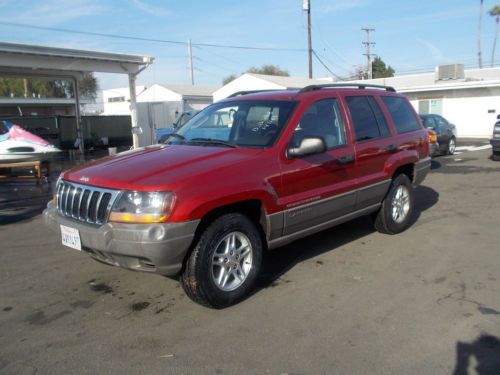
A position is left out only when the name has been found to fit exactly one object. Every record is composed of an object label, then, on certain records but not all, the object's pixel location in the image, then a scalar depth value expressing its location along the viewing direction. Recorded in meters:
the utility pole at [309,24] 34.84
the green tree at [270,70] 74.00
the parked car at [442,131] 16.02
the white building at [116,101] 48.00
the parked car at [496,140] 14.12
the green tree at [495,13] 68.19
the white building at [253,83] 29.16
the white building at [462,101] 25.73
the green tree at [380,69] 74.88
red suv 3.66
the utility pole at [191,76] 52.53
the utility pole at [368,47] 62.81
